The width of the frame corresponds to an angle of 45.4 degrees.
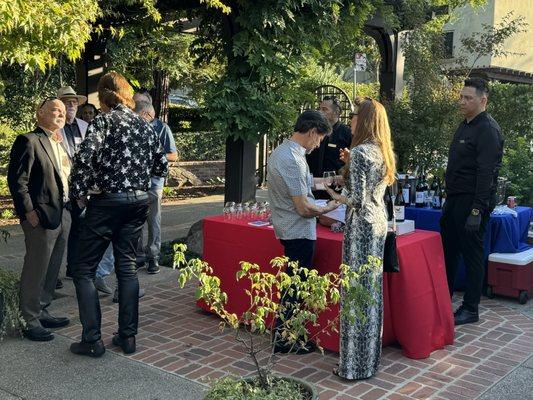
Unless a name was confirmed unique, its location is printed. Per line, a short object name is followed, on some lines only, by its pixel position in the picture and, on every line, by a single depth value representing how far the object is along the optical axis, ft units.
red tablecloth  15.10
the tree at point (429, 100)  24.71
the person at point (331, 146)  21.15
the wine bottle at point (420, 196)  21.15
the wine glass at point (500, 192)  20.09
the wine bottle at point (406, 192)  21.34
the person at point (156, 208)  22.20
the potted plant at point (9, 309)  15.85
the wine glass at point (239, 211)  17.84
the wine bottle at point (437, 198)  20.99
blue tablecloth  20.17
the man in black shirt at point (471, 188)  16.92
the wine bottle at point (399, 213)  16.20
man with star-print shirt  14.28
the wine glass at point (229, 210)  17.80
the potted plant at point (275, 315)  9.50
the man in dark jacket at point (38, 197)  15.64
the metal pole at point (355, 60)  46.84
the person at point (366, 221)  13.52
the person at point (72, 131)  19.88
